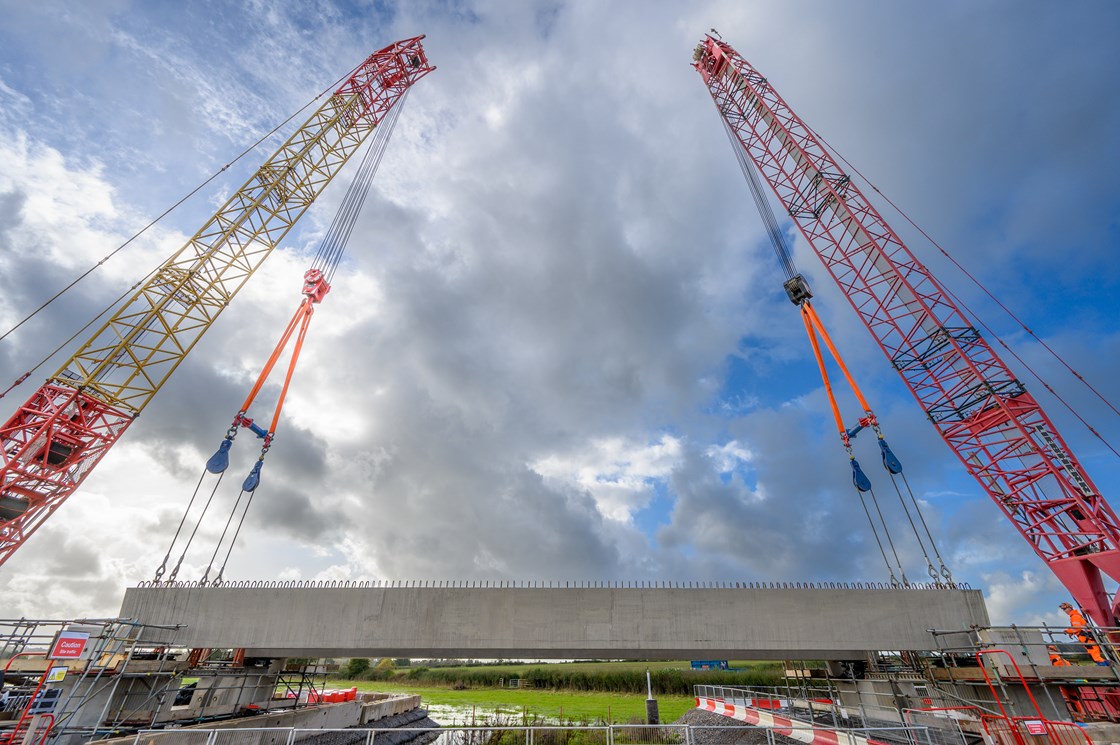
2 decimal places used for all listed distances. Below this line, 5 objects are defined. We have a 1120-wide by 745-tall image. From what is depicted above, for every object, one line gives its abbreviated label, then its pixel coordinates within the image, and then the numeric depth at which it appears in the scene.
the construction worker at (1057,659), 17.03
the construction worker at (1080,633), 16.31
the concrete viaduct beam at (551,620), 16.16
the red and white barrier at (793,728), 12.63
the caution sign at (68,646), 13.22
